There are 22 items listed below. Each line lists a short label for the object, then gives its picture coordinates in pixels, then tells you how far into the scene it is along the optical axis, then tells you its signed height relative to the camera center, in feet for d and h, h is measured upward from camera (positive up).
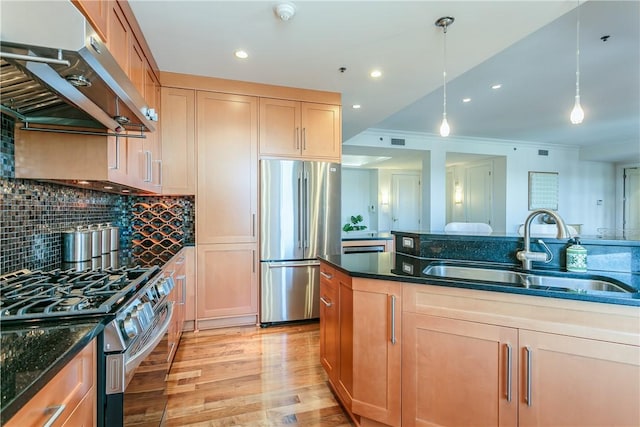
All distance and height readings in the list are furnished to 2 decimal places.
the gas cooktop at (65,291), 3.20 -1.03
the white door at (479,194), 23.25 +1.69
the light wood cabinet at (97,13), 4.25 +3.21
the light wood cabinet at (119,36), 5.48 +3.54
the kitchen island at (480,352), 3.79 -2.04
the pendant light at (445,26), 6.71 +4.43
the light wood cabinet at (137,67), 6.60 +3.52
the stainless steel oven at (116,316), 3.27 -1.32
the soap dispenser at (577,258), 5.28 -0.79
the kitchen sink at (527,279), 4.51 -1.14
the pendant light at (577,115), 6.20 +2.10
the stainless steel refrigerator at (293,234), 10.30 -0.71
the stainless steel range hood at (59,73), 2.72 +1.66
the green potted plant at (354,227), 20.50 -0.98
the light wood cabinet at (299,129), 10.55 +3.11
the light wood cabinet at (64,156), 5.05 +1.02
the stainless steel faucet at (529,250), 5.34 -0.69
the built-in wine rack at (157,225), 10.10 -0.38
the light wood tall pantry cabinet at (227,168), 9.98 +1.59
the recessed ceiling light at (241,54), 8.25 +4.53
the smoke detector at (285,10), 6.24 +4.37
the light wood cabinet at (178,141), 9.67 +2.42
